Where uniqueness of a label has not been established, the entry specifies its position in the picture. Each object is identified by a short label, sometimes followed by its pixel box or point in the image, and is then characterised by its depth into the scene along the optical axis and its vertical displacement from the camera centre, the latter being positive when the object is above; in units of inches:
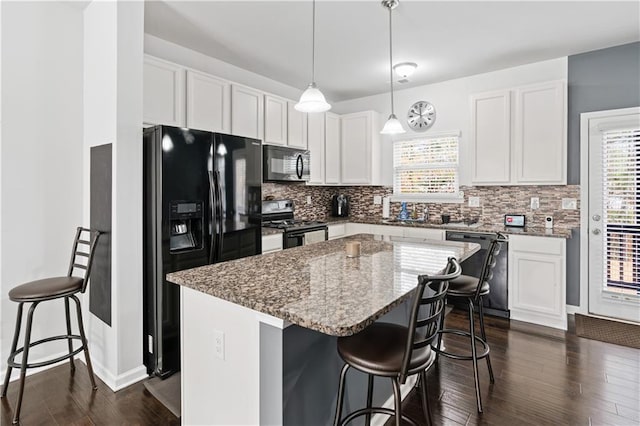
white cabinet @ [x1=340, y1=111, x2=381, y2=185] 187.2 +33.3
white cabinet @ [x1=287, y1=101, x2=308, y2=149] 164.9 +39.8
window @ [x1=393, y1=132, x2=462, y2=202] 173.2 +21.4
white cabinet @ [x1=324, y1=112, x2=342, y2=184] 188.5 +33.2
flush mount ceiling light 148.1 +61.6
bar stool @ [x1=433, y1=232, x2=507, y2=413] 82.8 -20.6
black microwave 148.8 +20.3
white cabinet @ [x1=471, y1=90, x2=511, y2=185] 147.4 +31.2
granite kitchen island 48.3 -19.0
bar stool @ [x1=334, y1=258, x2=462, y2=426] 48.1 -22.3
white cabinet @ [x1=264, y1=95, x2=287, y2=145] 152.6 +40.4
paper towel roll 193.8 +0.3
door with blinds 130.8 -1.6
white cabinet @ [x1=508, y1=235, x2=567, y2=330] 129.5 -27.7
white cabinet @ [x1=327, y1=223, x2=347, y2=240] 174.9 -11.2
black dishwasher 139.1 -26.0
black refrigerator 95.0 -2.7
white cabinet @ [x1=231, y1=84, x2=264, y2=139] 138.9 +40.5
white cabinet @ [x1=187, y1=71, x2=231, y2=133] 123.8 +39.8
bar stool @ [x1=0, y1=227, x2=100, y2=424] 80.5 -20.9
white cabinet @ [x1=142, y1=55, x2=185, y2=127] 111.6 +39.0
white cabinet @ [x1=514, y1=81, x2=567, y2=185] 136.3 +30.3
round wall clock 177.3 +48.6
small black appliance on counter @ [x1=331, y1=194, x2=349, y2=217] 206.7 +2.1
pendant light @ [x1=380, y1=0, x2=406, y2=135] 104.2 +26.0
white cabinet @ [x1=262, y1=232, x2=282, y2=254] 131.3 -13.3
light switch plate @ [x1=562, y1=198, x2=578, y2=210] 141.8 +2.0
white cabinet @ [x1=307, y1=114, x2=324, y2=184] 178.7 +33.4
